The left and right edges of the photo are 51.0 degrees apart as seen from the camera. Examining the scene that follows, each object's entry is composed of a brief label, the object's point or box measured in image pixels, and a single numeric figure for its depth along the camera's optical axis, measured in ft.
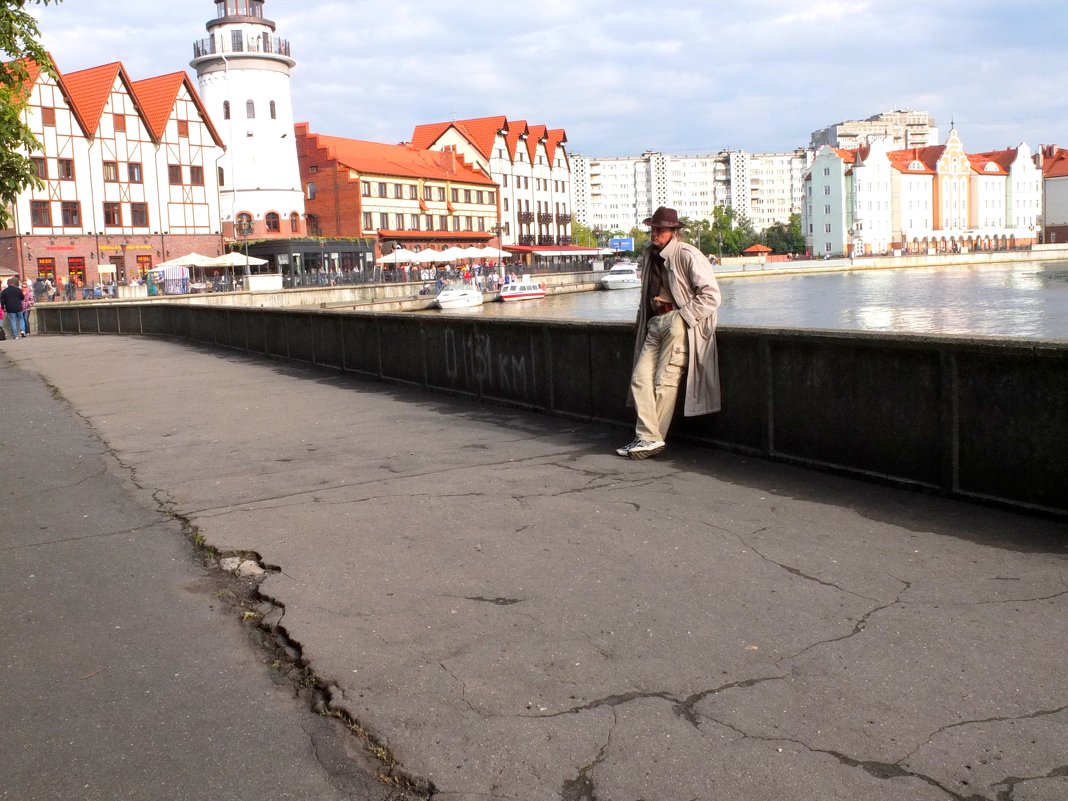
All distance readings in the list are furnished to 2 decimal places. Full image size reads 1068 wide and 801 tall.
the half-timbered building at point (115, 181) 213.25
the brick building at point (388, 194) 302.04
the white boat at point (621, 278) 309.83
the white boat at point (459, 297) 222.48
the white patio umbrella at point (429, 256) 280.25
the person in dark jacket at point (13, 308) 108.68
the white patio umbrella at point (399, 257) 271.88
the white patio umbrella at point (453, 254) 291.99
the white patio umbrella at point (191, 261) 216.54
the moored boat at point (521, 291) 252.83
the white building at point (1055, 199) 604.90
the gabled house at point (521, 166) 371.97
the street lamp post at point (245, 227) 257.75
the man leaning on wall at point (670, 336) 27.02
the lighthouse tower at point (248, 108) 257.96
